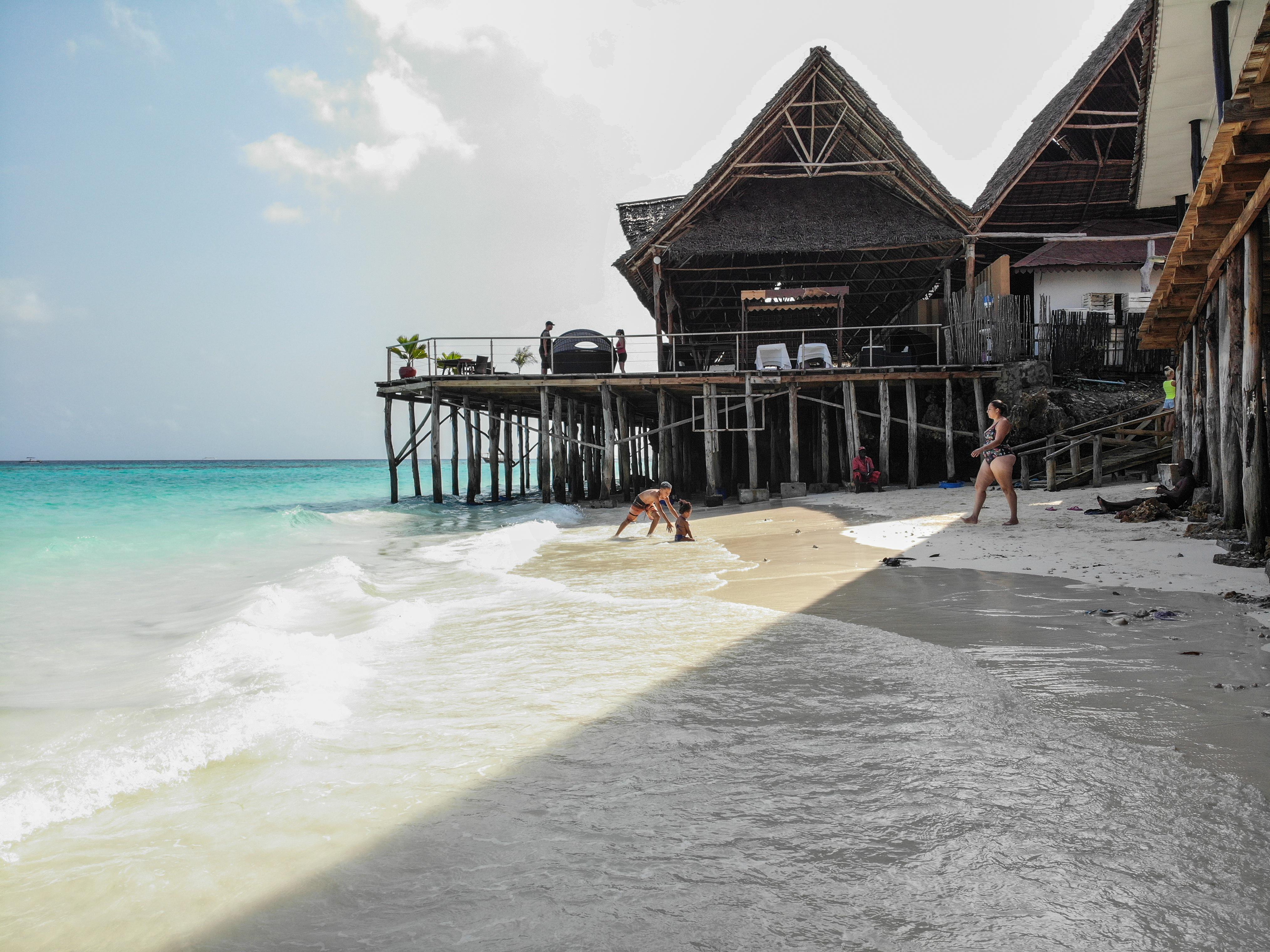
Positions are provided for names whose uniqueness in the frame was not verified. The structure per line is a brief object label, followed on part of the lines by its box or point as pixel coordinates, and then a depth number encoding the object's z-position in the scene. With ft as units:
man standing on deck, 57.41
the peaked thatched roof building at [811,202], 53.42
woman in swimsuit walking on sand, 27.78
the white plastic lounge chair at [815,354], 55.06
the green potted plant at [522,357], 60.03
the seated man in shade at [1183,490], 26.48
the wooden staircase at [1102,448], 38.68
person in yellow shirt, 38.81
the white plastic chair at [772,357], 54.49
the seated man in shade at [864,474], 51.65
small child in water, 32.22
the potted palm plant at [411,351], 62.95
